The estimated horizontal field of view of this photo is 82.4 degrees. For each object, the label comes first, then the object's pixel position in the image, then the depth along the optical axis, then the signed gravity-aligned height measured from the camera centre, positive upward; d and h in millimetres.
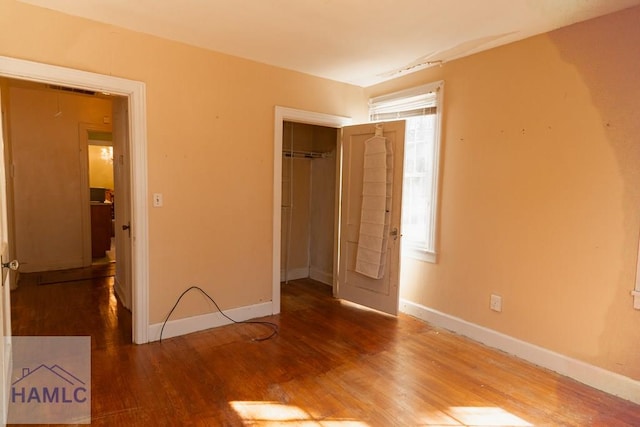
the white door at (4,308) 1721 -775
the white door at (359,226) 3658 -414
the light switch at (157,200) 3053 -146
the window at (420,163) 3561 +263
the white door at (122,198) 3568 -168
